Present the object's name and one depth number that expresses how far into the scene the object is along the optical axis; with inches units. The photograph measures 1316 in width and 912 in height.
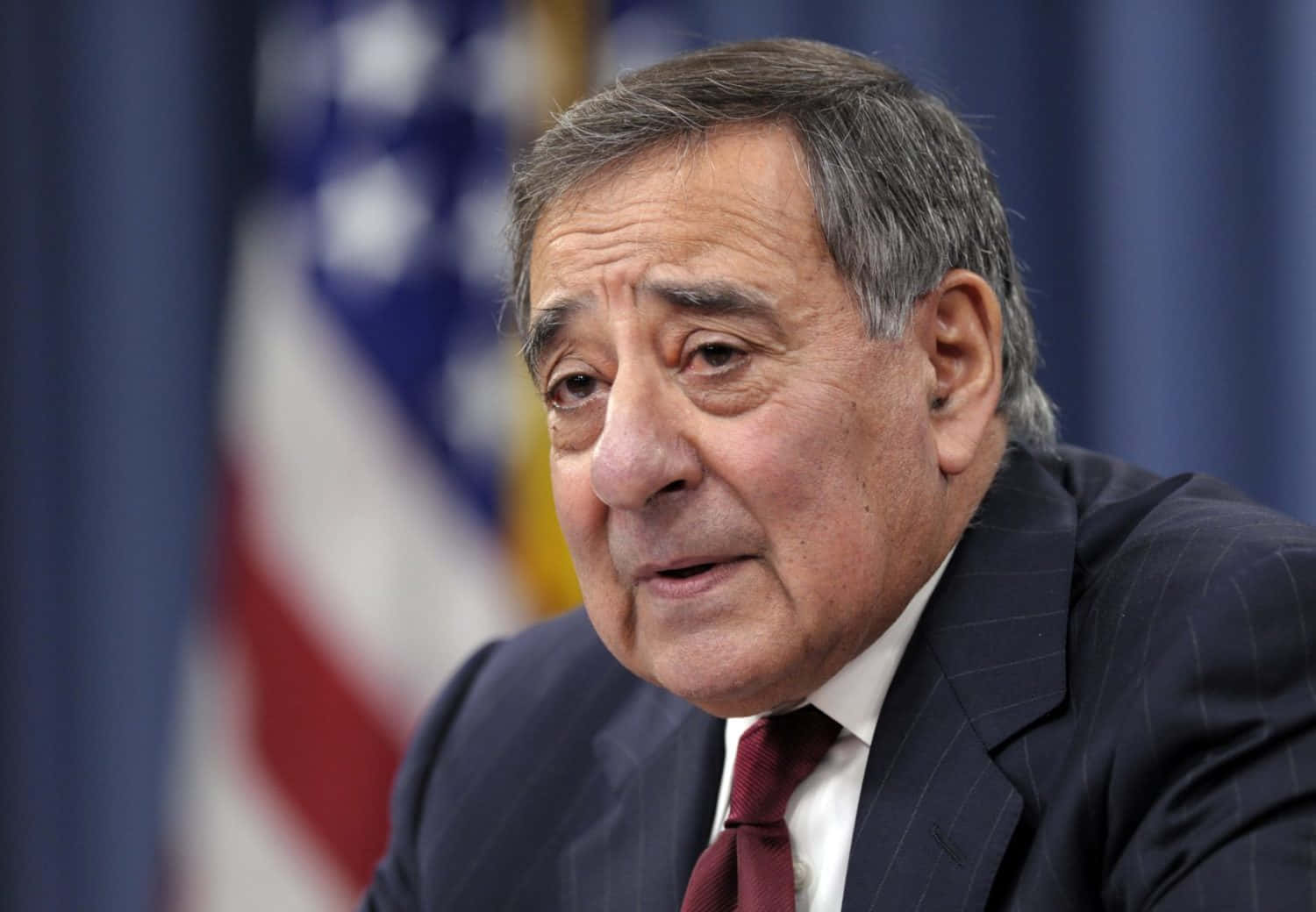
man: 95.2
